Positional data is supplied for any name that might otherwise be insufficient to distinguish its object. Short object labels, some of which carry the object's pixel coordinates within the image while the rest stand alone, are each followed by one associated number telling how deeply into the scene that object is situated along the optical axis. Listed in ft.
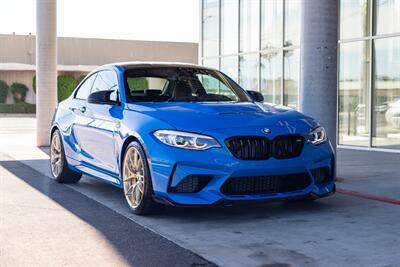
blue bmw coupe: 20.01
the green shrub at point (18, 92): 143.13
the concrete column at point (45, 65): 52.70
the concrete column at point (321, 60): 29.60
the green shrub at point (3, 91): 140.77
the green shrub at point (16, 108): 132.36
